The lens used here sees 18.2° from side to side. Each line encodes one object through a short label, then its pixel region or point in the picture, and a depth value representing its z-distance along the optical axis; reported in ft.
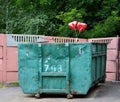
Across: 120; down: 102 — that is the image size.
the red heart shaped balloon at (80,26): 48.36
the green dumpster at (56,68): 34.65
